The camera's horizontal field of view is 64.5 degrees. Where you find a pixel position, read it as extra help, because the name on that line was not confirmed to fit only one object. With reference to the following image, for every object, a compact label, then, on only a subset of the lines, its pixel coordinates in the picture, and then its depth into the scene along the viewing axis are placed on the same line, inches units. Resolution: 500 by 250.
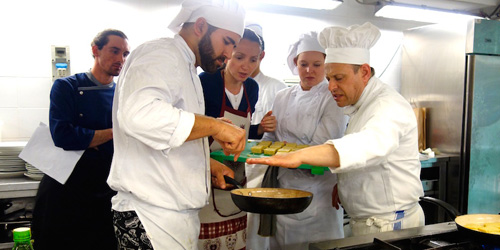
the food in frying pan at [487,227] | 50.3
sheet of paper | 92.7
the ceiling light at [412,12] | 147.3
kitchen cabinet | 141.4
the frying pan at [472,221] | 48.4
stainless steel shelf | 96.0
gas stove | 50.6
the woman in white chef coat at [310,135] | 92.7
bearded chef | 48.5
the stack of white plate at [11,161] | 100.7
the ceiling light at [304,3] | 134.3
